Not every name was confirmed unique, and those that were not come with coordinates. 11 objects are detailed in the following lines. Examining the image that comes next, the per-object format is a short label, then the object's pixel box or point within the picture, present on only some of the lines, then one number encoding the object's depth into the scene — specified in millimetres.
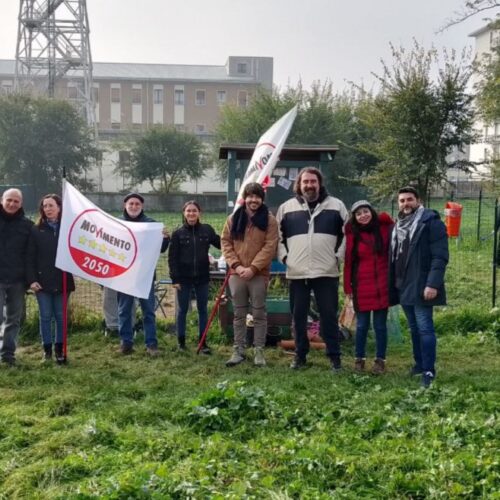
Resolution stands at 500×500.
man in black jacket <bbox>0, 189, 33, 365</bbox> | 6406
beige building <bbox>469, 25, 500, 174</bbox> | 17084
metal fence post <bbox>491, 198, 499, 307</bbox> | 8336
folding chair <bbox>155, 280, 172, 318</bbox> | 8640
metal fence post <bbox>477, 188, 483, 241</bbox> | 15955
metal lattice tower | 44094
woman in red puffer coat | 6141
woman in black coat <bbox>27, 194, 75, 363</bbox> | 6527
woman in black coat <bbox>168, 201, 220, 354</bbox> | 6941
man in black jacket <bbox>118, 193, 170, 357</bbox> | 6949
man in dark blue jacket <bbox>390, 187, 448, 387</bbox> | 5641
